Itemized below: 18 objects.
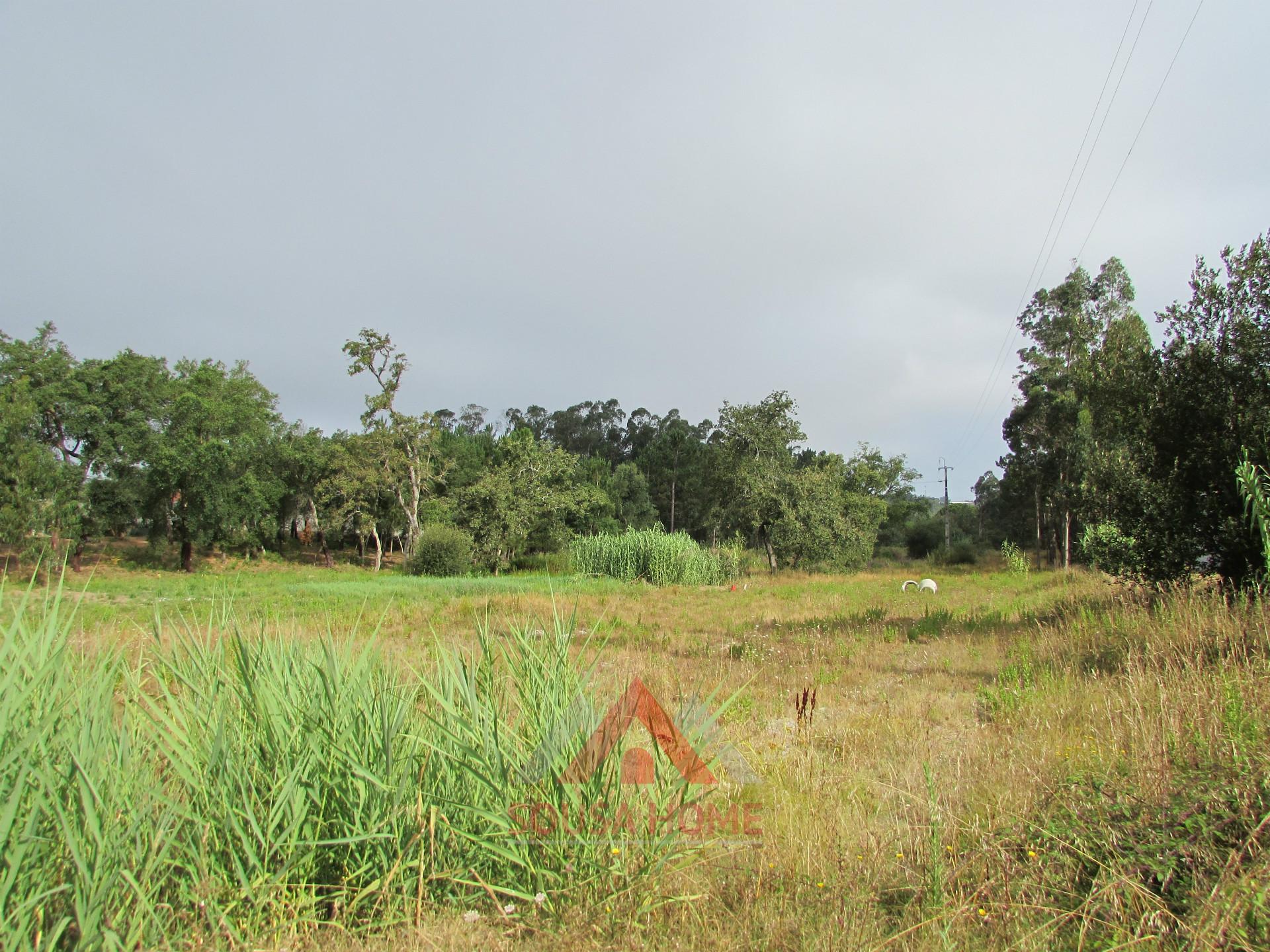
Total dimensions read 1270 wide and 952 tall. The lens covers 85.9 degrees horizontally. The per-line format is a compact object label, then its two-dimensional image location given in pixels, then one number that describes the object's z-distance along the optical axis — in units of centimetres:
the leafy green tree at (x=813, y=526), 2898
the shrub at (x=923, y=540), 5381
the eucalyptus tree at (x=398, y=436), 3528
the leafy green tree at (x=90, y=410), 3241
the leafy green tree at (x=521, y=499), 3216
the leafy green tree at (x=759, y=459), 2934
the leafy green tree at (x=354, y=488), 3609
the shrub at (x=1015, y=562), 2498
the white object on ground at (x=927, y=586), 1812
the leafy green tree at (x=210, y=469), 3428
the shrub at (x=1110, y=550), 936
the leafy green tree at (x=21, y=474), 2608
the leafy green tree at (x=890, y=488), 4788
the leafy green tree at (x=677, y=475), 6819
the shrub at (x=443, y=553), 2878
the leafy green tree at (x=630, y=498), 6122
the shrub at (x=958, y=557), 3969
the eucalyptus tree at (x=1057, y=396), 3095
